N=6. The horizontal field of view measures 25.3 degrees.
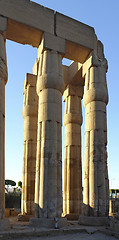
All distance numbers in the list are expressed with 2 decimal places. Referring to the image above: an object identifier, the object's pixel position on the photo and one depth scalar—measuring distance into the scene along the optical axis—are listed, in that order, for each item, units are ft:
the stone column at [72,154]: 64.80
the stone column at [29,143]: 62.80
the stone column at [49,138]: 46.78
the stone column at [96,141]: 52.06
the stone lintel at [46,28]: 52.90
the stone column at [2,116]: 43.87
